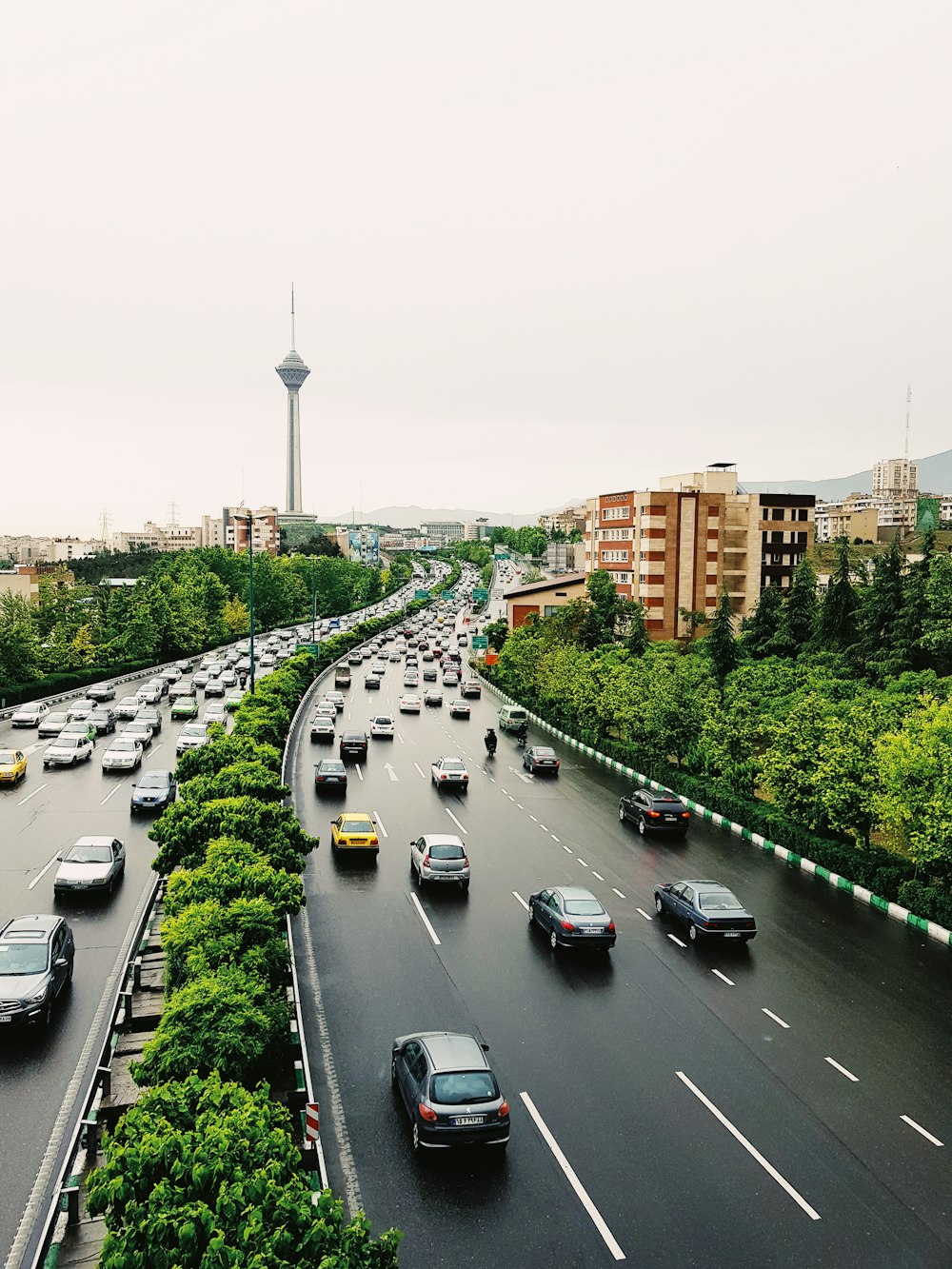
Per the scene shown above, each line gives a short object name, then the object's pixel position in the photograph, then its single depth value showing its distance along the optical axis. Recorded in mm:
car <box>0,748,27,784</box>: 33562
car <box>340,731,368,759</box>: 42000
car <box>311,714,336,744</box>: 46500
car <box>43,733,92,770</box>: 36875
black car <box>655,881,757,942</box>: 20031
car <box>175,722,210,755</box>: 39500
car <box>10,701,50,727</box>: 46312
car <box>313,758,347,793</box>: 34500
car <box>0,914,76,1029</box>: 14750
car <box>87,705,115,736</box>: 45438
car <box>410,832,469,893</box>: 23219
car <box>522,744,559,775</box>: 40531
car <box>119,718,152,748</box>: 40750
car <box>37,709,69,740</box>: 44188
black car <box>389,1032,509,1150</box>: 11812
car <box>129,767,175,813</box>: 29766
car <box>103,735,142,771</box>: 36594
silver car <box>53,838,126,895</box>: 21438
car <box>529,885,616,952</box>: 19094
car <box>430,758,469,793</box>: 36156
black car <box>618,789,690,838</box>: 30109
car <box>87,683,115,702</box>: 55819
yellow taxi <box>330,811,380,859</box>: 26047
